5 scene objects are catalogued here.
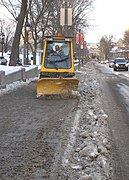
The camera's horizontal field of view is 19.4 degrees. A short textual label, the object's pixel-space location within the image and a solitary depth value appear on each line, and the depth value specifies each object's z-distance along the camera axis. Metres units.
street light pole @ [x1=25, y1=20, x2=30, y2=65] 34.19
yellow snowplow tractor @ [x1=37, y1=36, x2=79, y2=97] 14.55
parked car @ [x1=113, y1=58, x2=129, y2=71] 50.31
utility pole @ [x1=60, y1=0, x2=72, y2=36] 19.60
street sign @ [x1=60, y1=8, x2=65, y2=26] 19.67
